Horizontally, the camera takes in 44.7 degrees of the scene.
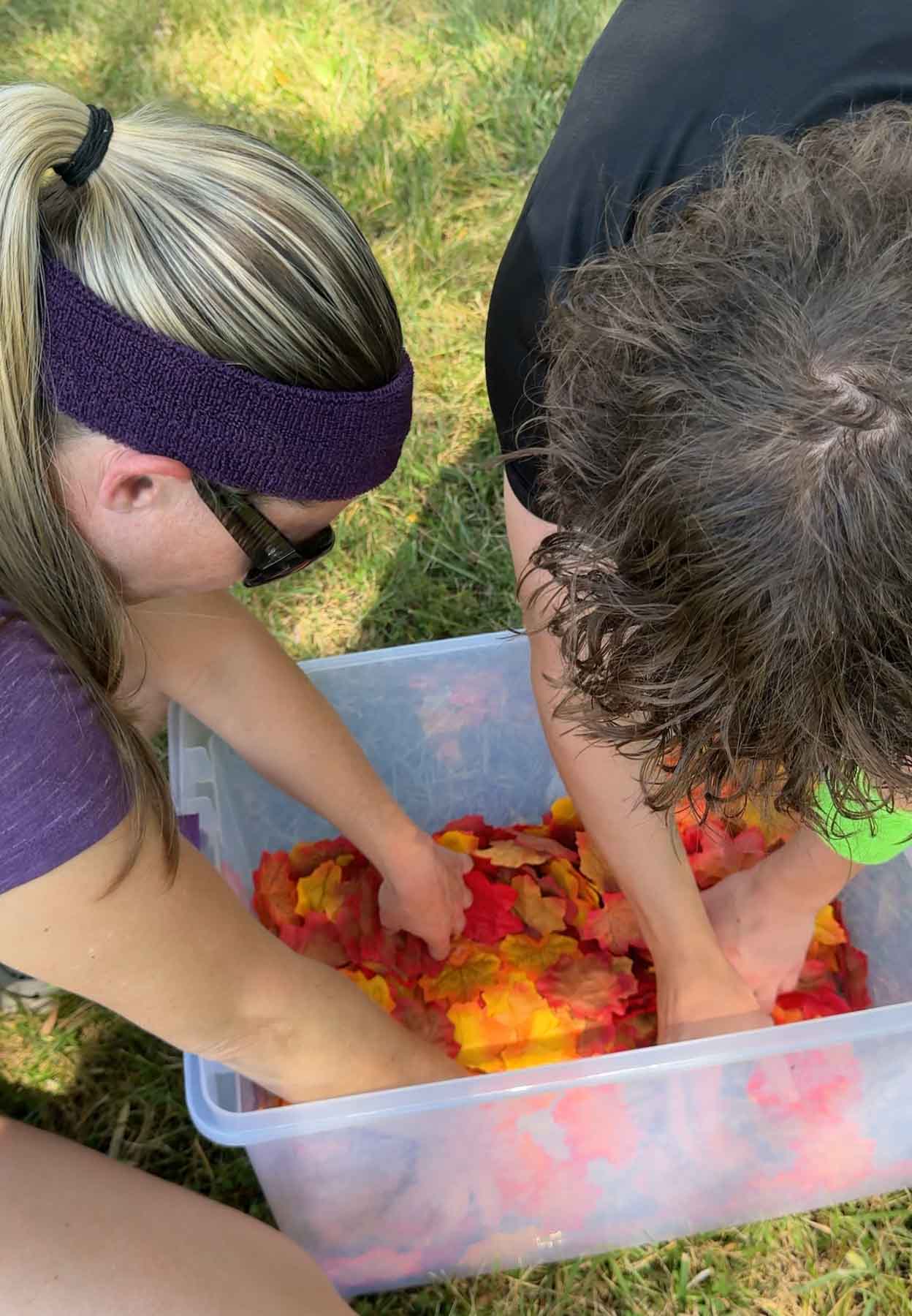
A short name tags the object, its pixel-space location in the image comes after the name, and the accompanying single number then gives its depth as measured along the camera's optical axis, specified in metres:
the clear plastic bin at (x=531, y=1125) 0.98
